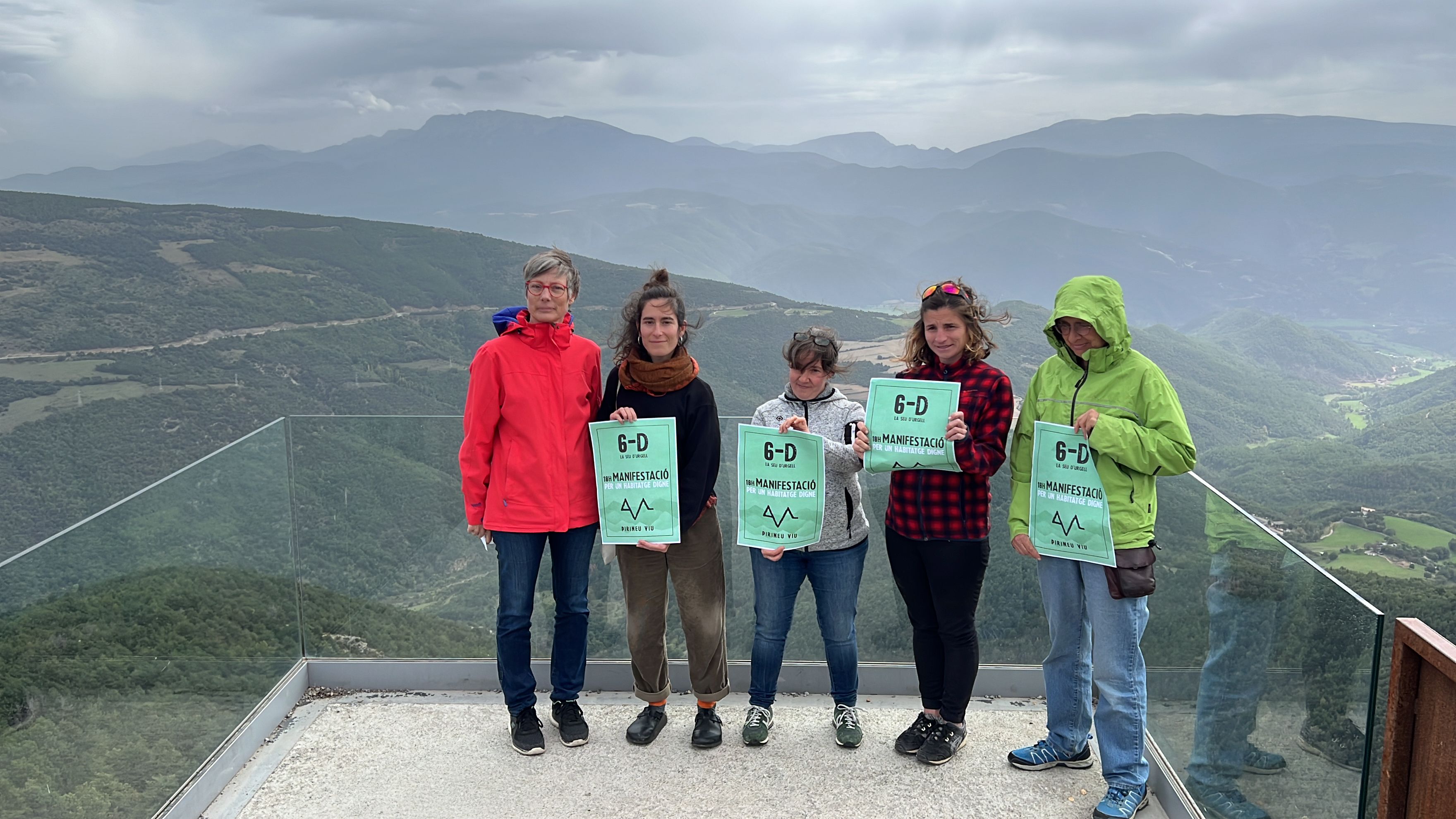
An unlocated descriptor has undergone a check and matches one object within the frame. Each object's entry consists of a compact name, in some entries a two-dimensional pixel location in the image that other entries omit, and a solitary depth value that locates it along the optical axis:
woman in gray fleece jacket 2.99
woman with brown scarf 3.02
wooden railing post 1.60
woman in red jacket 3.04
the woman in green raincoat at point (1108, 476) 2.61
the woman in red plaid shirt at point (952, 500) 2.86
